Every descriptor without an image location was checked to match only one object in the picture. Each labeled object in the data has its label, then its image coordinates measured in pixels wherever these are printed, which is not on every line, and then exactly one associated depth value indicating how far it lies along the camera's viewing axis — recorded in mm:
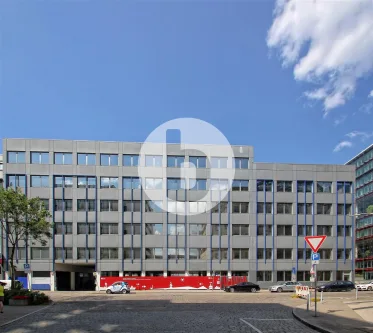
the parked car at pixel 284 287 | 45125
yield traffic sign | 16219
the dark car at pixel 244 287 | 43125
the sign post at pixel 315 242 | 16222
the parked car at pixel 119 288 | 42094
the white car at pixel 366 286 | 46788
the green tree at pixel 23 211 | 30359
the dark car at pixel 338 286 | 44562
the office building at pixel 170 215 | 54094
